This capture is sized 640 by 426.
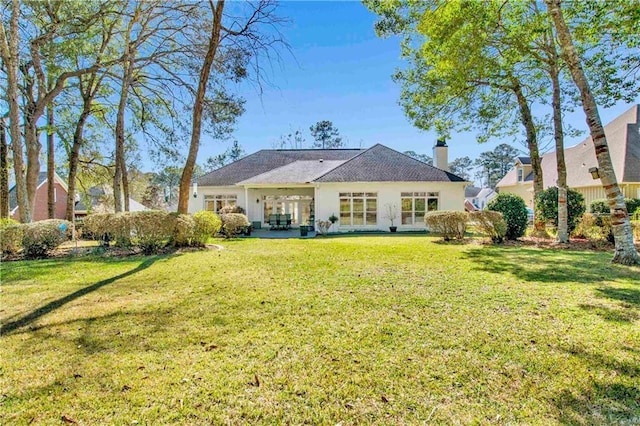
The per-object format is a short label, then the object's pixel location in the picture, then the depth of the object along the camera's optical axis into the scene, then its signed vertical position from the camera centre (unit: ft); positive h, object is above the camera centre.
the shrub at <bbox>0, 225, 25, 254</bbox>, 29.37 -1.39
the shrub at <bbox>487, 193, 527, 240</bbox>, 39.14 -0.61
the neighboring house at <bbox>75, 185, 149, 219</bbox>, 87.71 +4.57
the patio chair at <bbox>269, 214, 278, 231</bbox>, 67.67 -1.54
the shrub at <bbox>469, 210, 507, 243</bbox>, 37.29 -1.78
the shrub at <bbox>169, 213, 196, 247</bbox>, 33.22 -1.21
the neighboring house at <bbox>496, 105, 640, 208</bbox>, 61.11 +10.23
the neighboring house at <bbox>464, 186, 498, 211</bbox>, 158.43 +7.26
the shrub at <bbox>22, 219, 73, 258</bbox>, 29.68 -1.57
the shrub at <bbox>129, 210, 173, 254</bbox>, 31.58 -1.10
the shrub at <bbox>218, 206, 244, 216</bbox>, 66.28 +1.35
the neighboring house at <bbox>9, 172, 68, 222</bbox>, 79.36 +6.25
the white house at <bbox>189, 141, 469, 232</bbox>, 61.67 +4.67
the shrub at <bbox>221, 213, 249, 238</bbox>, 48.62 -1.19
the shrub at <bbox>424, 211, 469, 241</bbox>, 39.73 -1.72
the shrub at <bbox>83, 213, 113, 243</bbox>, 31.91 -0.48
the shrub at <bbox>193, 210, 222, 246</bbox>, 34.99 -1.19
